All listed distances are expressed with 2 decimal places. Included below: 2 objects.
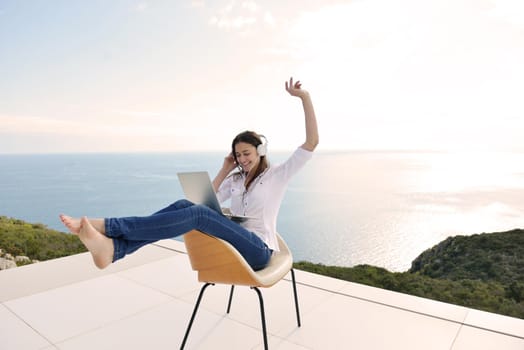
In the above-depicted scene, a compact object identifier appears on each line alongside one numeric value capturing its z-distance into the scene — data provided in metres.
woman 1.30
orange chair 1.49
